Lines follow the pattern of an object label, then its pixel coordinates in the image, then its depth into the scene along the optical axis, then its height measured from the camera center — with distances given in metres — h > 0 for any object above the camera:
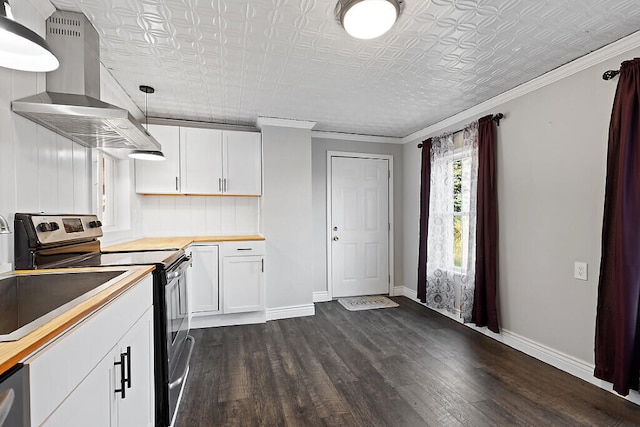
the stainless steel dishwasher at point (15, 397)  0.58 -0.38
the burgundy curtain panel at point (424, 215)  3.87 -0.05
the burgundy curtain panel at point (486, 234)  2.93 -0.22
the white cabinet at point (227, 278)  3.27 -0.74
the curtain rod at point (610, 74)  2.02 +0.93
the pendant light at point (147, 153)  2.63 +0.51
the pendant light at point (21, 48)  0.94 +0.57
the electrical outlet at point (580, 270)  2.24 -0.44
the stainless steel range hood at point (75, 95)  1.50 +0.63
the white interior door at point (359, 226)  4.32 -0.21
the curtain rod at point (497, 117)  2.89 +0.91
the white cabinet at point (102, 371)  0.73 -0.51
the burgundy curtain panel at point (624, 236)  1.88 -0.15
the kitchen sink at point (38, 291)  1.21 -0.35
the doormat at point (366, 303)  3.96 -1.25
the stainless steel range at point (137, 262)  1.45 -0.30
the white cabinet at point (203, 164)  3.40 +0.55
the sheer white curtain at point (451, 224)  3.17 -0.14
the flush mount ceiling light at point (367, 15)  1.54 +1.03
